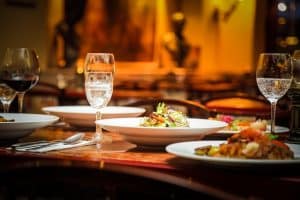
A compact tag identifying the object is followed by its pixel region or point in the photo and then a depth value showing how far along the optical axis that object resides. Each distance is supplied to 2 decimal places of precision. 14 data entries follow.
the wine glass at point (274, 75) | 1.60
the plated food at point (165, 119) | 1.60
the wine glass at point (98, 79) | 1.60
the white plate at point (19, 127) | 1.55
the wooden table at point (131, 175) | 0.87
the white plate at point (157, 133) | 1.50
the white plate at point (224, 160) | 1.25
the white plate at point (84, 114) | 1.89
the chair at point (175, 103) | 2.37
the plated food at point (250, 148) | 1.32
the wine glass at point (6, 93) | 1.94
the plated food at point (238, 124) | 1.66
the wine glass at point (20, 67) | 1.76
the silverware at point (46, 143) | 1.52
